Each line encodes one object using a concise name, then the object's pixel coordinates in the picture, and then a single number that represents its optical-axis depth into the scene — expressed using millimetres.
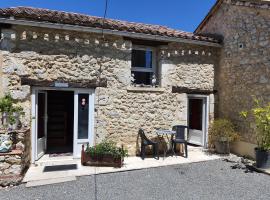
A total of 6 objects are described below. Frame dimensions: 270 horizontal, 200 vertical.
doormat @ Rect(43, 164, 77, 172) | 6477
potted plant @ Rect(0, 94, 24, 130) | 6121
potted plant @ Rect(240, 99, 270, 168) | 6703
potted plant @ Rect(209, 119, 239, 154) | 8266
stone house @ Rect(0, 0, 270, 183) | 6758
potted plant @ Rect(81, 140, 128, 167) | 6755
